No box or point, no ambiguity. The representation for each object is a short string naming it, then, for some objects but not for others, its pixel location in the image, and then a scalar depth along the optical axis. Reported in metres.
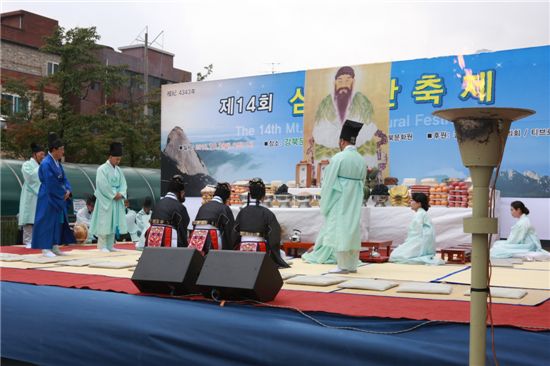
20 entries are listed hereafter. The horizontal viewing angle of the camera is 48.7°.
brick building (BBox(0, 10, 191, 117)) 22.34
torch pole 2.44
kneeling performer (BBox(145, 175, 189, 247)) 6.00
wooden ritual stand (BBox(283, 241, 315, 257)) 8.22
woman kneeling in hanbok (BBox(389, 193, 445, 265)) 7.14
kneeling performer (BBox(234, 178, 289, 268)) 5.49
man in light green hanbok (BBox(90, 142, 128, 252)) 7.91
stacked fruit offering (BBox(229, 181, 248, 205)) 10.41
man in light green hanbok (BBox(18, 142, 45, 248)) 8.47
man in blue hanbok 6.98
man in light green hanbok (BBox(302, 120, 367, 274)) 5.87
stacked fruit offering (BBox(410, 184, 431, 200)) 8.84
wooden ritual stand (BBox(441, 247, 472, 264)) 7.17
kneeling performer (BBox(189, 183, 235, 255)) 5.70
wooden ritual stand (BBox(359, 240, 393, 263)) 7.27
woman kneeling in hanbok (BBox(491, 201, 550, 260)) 7.89
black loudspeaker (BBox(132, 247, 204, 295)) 3.97
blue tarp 3.06
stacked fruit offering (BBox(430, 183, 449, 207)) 8.65
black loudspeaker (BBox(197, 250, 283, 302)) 3.71
